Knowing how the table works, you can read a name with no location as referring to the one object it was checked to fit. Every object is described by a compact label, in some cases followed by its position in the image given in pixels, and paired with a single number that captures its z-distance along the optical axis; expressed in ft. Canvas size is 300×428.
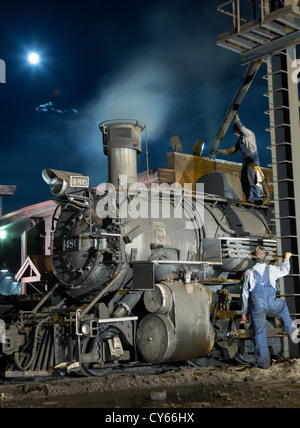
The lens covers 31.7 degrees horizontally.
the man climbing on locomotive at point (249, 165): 34.69
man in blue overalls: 27.76
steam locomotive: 25.54
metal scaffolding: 29.05
